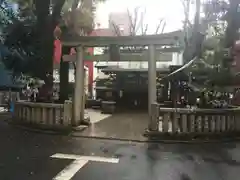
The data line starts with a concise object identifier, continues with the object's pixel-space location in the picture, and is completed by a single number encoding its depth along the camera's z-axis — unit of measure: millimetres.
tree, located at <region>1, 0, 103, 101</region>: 9339
